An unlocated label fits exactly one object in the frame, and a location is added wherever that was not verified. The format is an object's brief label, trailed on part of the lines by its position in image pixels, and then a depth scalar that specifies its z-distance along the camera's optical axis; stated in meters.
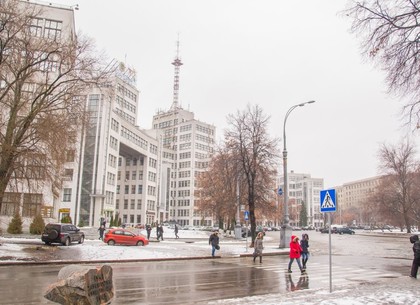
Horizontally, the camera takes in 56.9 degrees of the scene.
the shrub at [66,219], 51.04
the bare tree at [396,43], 11.77
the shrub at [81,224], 63.88
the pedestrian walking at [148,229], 40.12
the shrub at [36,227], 40.97
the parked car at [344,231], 77.10
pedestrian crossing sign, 11.45
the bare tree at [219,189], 46.75
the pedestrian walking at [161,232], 42.36
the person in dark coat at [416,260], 15.03
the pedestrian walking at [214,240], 24.69
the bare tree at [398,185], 67.31
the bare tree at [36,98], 20.81
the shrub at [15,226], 40.56
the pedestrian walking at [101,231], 40.43
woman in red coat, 17.14
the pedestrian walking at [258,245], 21.91
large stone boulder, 7.73
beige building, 170.43
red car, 33.50
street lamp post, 29.94
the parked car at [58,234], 29.83
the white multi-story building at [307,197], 191.00
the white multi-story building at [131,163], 69.94
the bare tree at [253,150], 35.09
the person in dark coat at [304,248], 17.84
